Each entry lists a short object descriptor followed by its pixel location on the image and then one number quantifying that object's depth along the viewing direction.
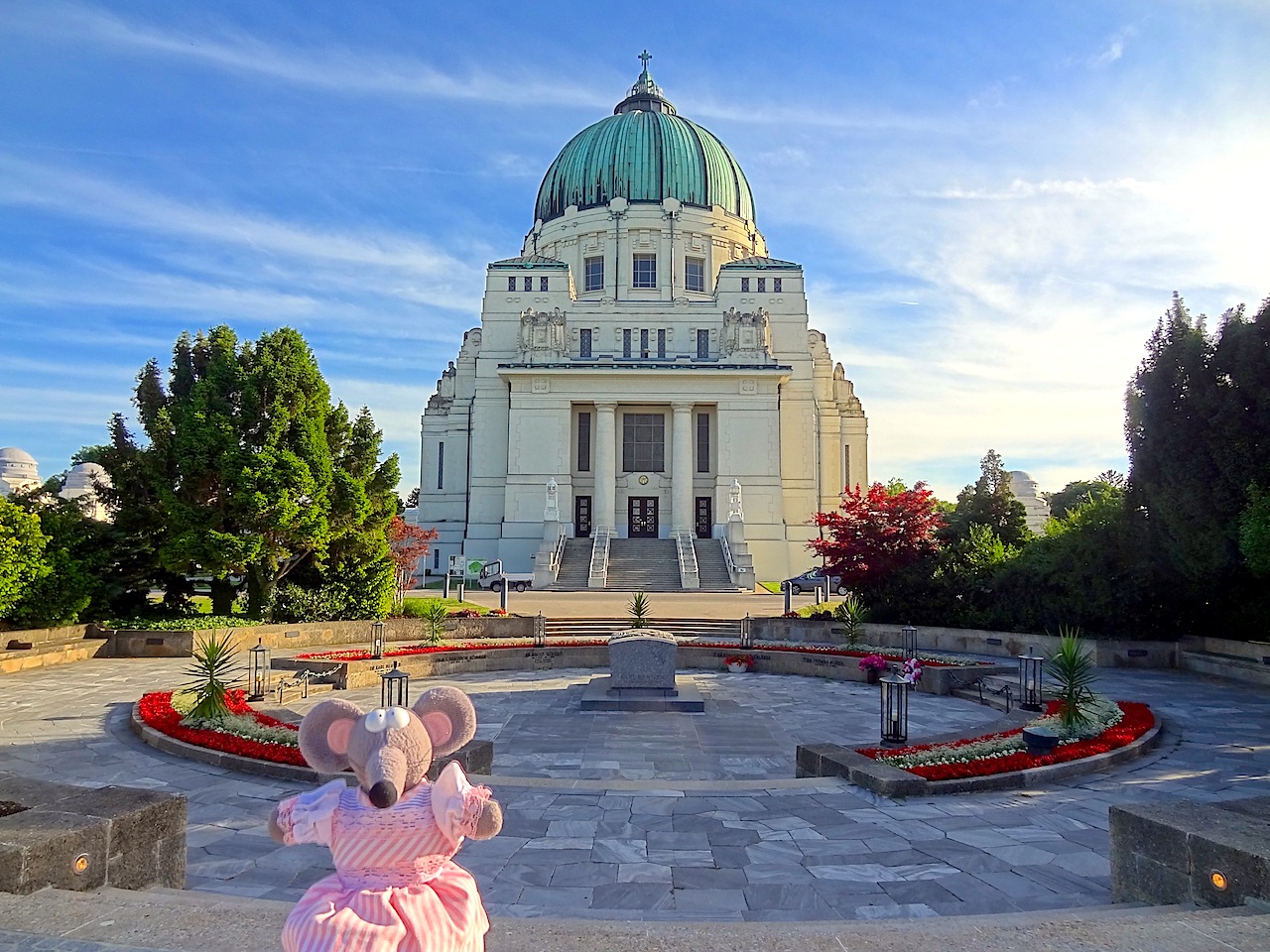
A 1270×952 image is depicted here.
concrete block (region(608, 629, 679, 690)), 14.39
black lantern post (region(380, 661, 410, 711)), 10.93
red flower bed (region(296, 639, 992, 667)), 17.41
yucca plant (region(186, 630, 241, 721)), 10.41
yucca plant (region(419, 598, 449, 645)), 21.72
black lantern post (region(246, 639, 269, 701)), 14.03
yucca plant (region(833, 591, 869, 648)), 20.30
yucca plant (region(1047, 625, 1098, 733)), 10.27
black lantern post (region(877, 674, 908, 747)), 10.27
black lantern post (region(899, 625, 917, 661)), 16.66
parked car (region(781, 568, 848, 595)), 37.69
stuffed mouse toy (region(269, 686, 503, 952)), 2.84
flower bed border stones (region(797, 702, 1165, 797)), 7.96
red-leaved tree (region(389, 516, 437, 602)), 25.94
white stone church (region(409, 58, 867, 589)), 44.66
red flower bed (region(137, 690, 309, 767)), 9.00
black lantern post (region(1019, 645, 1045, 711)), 13.03
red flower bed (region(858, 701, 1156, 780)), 8.27
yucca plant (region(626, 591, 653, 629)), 21.22
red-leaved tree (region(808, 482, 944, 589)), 22.45
